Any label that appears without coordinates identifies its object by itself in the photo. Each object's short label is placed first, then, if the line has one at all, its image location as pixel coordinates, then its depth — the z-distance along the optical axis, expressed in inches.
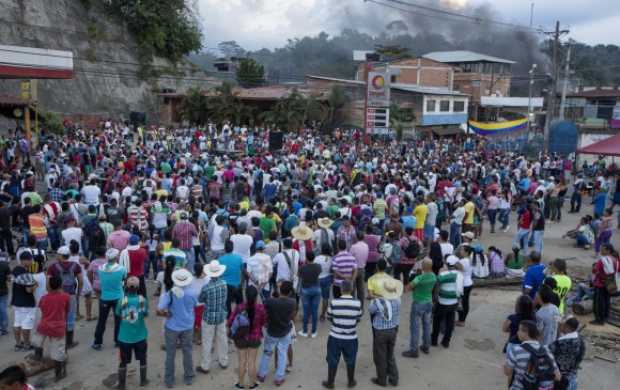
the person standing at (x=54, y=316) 239.0
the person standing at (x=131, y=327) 232.8
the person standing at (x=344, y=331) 233.5
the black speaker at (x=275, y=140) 971.7
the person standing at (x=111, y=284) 270.2
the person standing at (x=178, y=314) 238.5
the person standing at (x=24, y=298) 265.0
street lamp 1303.6
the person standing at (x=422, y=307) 267.1
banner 1310.3
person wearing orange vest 376.8
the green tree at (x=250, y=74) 1731.1
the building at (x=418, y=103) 1365.7
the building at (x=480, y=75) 1969.7
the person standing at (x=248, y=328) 234.5
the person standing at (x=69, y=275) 272.4
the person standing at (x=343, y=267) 304.0
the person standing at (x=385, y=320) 242.1
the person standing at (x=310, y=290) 289.6
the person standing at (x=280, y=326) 237.4
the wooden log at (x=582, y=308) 350.6
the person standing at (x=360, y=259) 341.7
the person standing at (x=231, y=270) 297.6
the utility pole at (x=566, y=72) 1096.0
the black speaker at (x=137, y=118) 1246.9
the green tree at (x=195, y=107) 1360.7
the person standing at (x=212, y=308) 250.7
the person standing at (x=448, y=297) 279.0
